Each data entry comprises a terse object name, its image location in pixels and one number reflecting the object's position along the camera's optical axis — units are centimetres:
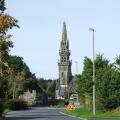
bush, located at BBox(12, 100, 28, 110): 7116
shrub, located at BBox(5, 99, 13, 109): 6865
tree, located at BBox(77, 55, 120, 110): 4399
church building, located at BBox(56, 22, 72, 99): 12539
